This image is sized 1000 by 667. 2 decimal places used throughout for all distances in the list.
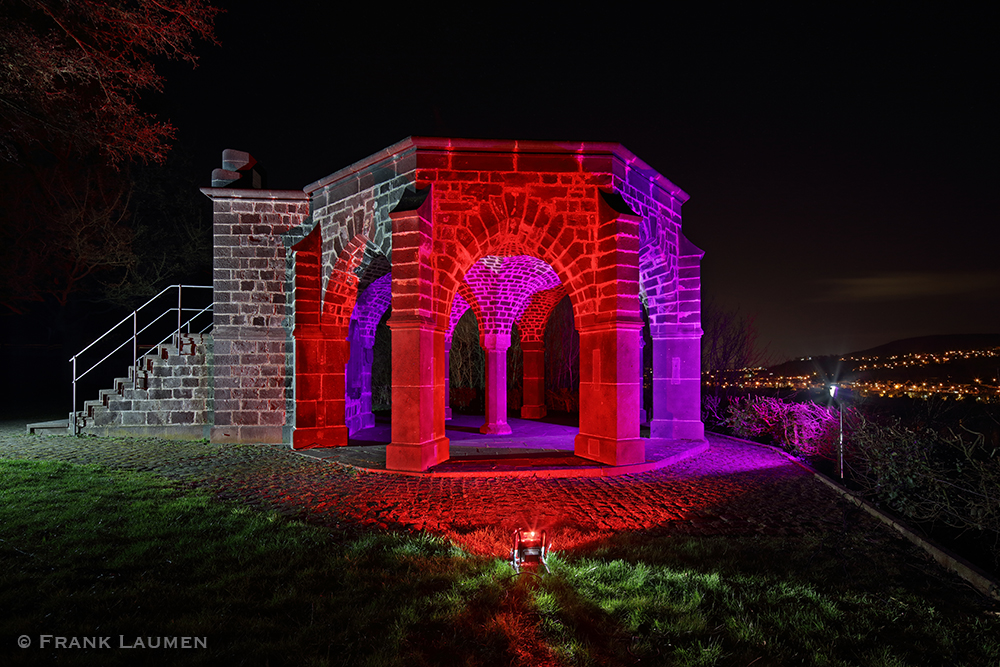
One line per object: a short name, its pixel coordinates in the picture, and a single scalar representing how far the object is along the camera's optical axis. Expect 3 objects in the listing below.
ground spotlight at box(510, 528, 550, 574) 3.33
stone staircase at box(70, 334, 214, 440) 10.12
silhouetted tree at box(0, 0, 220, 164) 5.19
